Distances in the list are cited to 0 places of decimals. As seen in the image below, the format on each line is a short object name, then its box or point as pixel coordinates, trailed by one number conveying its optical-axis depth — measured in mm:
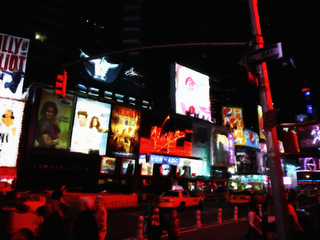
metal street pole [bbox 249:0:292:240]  6496
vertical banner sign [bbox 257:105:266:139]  59197
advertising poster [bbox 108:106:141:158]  30989
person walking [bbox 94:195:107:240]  5741
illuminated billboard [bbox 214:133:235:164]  42994
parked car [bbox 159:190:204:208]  19109
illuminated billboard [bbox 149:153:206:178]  32616
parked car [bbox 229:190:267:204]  23934
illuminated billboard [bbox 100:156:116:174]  30000
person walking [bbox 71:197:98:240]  4211
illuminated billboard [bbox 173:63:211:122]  39562
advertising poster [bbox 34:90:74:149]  25766
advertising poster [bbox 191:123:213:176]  41328
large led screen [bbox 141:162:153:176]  33978
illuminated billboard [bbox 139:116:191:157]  34931
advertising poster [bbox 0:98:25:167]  23453
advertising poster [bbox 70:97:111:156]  27953
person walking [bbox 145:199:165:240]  7141
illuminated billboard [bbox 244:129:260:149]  52562
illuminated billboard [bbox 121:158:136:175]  31630
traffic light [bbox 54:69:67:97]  10907
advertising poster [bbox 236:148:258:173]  50969
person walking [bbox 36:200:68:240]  4168
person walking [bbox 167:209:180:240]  7016
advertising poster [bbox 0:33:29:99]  24750
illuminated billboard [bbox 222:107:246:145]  51375
